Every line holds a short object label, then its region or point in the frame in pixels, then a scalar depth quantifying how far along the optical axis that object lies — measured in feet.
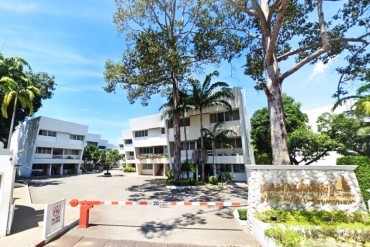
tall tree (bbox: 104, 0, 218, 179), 54.65
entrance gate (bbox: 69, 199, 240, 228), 30.99
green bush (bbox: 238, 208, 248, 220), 33.27
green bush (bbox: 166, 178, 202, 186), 70.03
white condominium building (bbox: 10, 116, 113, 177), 115.14
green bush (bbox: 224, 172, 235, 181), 75.56
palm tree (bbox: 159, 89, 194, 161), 75.41
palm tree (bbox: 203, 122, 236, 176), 77.25
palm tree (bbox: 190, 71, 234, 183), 76.59
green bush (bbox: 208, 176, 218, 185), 73.31
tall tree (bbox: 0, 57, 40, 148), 65.31
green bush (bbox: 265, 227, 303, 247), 20.48
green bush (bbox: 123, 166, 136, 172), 149.44
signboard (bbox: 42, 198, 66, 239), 26.09
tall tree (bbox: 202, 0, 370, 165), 32.45
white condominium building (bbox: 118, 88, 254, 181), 80.94
